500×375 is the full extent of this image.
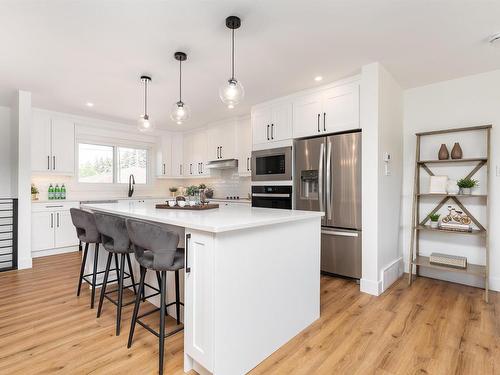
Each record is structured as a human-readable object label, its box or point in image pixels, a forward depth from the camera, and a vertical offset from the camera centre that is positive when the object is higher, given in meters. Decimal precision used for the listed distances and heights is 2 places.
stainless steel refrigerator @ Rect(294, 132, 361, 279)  3.09 -0.10
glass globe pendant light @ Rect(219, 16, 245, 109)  2.09 +0.76
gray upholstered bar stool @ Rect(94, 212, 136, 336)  2.09 -0.42
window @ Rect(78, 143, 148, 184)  5.23 +0.45
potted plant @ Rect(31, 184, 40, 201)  4.53 -0.12
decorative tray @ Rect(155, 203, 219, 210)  2.44 -0.20
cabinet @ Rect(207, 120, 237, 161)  5.04 +0.88
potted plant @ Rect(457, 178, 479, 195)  2.98 +0.02
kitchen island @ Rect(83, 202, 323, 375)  1.51 -0.63
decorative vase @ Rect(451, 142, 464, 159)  3.08 +0.39
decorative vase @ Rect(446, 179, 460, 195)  3.09 -0.02
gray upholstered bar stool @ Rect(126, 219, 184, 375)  1.63 -0.39
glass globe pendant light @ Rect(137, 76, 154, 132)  3.01 +0.71
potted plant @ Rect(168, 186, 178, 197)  6.39 -0.09
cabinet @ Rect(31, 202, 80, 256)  4.26 -0.69
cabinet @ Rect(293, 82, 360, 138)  3.12 +0.93
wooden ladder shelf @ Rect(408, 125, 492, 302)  2.87 -0.27
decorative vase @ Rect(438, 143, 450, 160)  3.15 +0.39
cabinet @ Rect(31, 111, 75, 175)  4.46 +0.70
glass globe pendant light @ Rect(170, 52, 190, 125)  2.63 +0.74
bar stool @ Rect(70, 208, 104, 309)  2.50 -0.41
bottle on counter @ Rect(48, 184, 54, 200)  4.73 -0.14
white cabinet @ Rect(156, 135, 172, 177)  6.05 +0.64
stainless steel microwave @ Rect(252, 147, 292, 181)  3.76 +0.31
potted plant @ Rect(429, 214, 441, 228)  3.20 -0.39
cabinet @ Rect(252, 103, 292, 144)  3.80 +0.93
